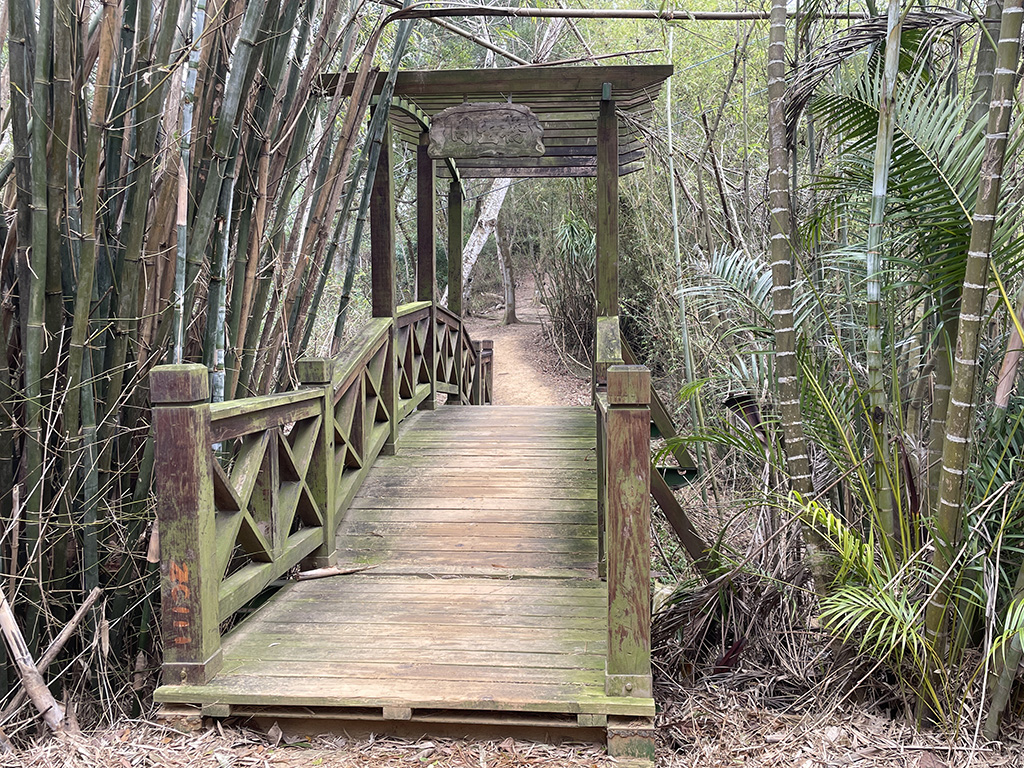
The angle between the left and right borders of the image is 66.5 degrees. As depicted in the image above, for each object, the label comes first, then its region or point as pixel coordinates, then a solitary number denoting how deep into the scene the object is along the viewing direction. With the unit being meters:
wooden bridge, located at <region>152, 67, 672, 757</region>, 2.29
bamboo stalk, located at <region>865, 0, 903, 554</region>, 2.24
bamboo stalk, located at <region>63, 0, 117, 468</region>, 2.08
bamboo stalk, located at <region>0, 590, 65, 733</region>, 2.14
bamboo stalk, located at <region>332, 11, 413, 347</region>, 3.57
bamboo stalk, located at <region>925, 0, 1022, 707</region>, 1.98
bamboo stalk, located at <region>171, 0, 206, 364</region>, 2.29
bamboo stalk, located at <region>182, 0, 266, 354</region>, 2.39
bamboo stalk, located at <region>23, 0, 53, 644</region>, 2.09
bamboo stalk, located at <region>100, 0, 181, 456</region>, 2.27
